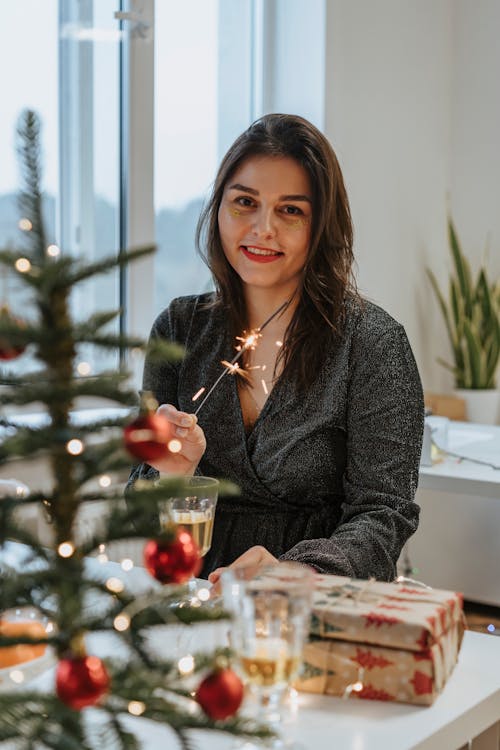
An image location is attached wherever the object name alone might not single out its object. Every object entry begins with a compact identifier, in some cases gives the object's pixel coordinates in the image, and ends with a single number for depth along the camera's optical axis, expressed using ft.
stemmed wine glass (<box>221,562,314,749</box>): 3.69
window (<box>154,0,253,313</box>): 9.52
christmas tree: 2.88
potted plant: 12.35
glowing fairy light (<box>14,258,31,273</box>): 2.96
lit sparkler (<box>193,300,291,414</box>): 6.17
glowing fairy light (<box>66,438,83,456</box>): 2.97
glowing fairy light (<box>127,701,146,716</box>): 3.06
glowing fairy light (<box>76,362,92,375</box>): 3.09
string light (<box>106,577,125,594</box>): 3.06
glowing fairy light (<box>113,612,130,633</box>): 3.04
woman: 5.75
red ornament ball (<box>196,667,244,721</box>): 3.00
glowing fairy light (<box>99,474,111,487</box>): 3.36
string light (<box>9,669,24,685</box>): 4.20
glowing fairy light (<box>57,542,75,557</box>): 3.01
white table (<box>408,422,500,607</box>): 9.69
